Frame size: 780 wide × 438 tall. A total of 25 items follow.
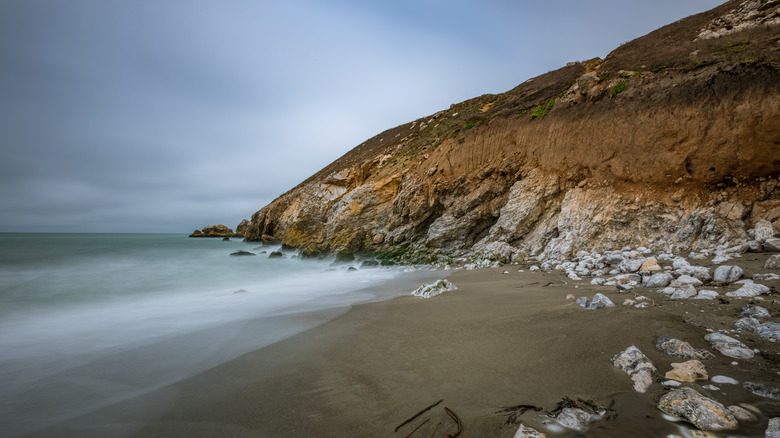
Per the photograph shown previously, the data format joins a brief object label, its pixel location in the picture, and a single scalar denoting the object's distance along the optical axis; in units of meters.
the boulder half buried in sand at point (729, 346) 2.57
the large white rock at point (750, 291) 3.81
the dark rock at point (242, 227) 69.50
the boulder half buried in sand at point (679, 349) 2.64
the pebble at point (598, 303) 4.16
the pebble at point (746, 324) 2.97
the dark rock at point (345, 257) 16.66
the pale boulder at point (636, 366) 2.38
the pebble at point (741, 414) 1.85
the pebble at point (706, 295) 3.96
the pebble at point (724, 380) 2.24
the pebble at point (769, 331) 2.77
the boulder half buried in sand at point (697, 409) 1.81
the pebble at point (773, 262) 4.83
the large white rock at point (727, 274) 4.55
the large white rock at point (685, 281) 4.62
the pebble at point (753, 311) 3.23
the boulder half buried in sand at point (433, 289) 6.72
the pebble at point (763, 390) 2.04
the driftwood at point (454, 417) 2.12
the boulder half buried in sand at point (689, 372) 2.35
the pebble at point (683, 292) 4.13
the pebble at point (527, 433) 1.93
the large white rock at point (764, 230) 6.61
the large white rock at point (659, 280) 4.86
